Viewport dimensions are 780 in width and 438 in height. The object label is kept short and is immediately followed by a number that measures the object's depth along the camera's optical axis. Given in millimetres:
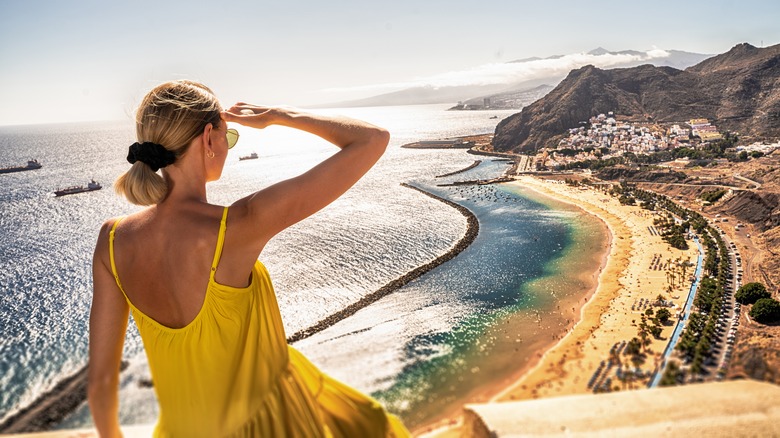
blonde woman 1266
